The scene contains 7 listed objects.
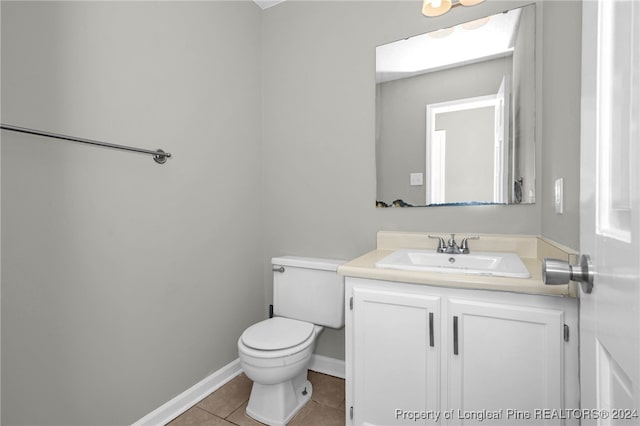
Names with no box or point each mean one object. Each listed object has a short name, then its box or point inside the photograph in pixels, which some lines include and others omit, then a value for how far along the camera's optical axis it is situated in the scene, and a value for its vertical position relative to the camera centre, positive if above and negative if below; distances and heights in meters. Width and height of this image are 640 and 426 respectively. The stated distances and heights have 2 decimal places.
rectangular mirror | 1.58 +0.47
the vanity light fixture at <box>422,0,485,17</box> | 1.67 +1.02
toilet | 1.52 -0.65
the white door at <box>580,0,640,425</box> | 0.39 +0.00
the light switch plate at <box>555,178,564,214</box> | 1.18 +0.03
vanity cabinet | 1.06 -0.55
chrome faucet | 1.61 -0.21
